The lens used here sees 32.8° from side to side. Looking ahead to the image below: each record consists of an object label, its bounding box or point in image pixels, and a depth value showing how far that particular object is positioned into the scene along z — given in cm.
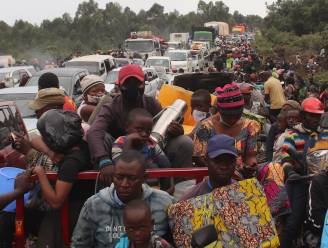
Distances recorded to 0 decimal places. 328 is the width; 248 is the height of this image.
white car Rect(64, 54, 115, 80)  2122
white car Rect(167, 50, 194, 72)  3256
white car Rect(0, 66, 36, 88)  1792
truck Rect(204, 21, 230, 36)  7378
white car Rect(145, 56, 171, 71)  2853
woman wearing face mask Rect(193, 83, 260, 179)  427
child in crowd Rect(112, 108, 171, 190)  357
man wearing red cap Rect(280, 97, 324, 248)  471
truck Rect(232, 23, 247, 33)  9471
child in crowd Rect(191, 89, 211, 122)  674
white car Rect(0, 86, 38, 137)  1015
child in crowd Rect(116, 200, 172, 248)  291
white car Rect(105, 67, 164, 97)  1717
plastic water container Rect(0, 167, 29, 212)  368
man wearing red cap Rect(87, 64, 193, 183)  392
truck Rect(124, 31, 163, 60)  3419
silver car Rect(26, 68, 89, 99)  1405
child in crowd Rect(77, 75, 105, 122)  641
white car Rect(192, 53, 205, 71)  3558
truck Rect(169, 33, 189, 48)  6003
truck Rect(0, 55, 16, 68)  3406
